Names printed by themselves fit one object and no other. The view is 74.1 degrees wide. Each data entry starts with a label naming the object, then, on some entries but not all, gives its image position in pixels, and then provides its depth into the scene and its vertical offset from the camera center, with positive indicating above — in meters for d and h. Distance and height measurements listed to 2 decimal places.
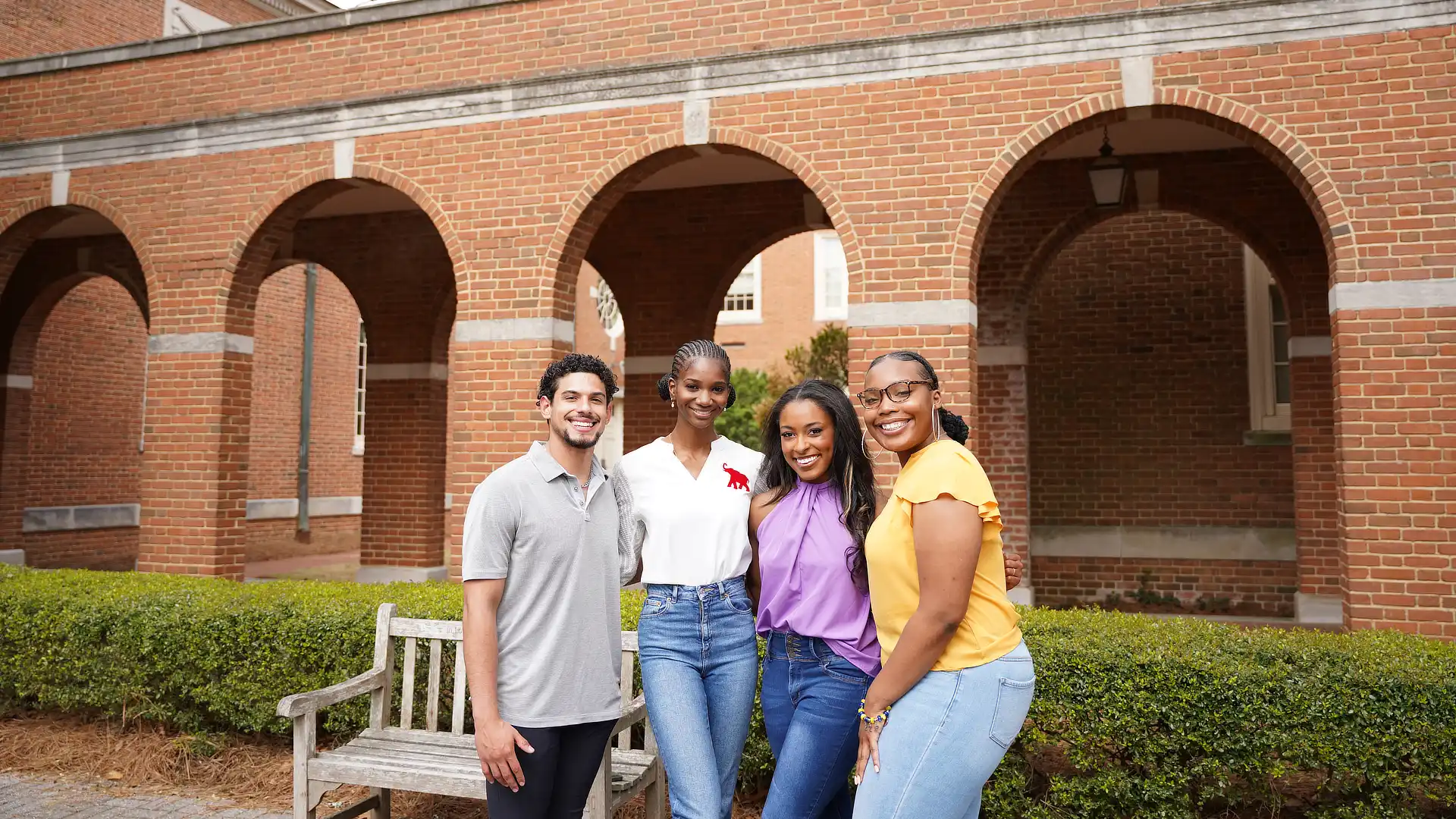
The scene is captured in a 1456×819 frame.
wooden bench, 4.00 -1.34
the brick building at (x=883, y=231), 6.68 +2.14
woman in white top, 2.77 -0.44
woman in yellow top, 2.26 -0.49
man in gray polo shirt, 2.67 -0.47
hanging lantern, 8.58 +2.46
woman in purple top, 2.58 -0.42
